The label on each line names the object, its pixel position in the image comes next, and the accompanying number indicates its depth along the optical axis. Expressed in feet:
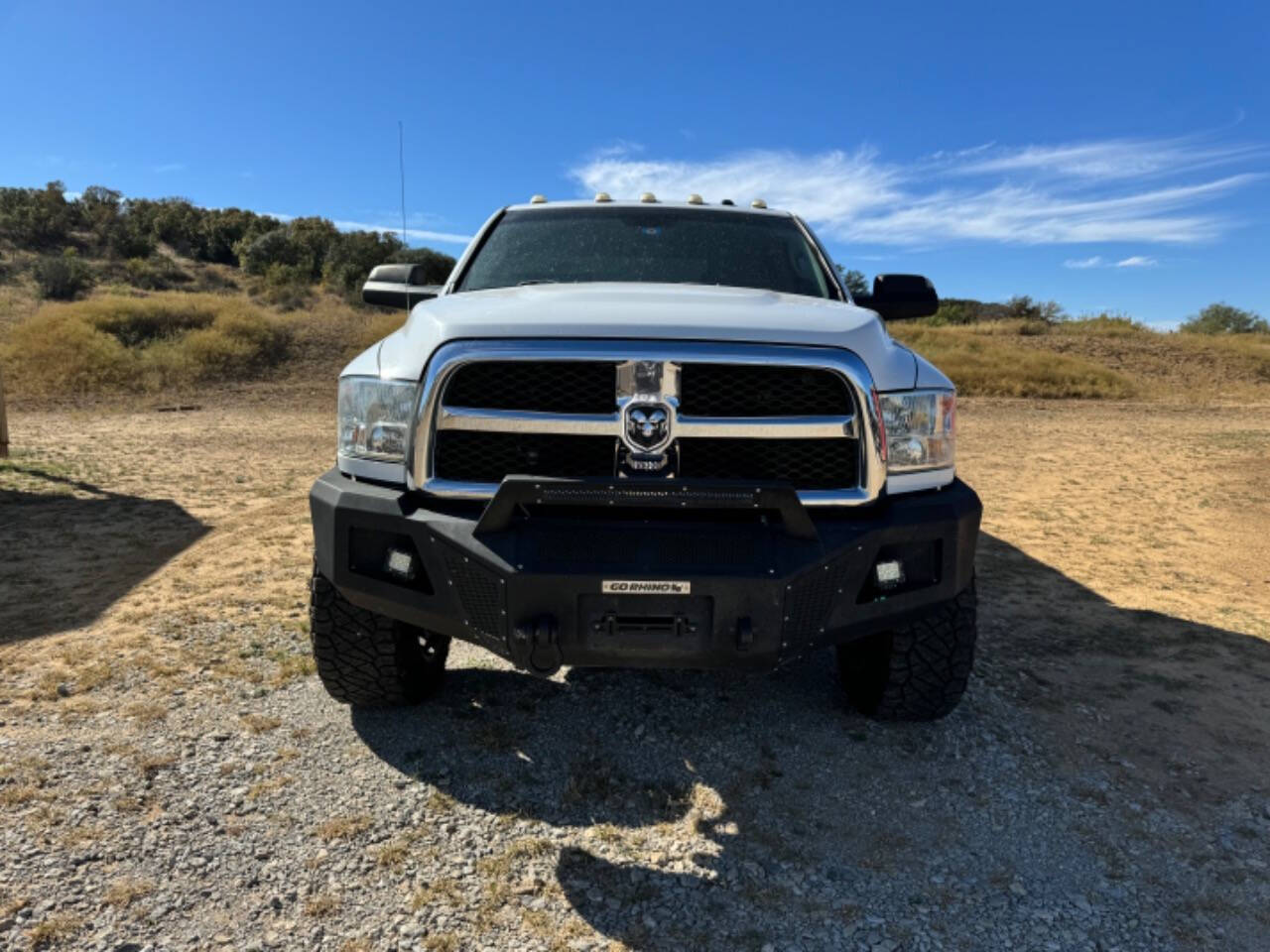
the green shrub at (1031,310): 105.40
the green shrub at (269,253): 119.75
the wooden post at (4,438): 28.96
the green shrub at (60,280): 84.17
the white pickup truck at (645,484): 7.65
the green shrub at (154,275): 108.27
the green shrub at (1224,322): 112.68
